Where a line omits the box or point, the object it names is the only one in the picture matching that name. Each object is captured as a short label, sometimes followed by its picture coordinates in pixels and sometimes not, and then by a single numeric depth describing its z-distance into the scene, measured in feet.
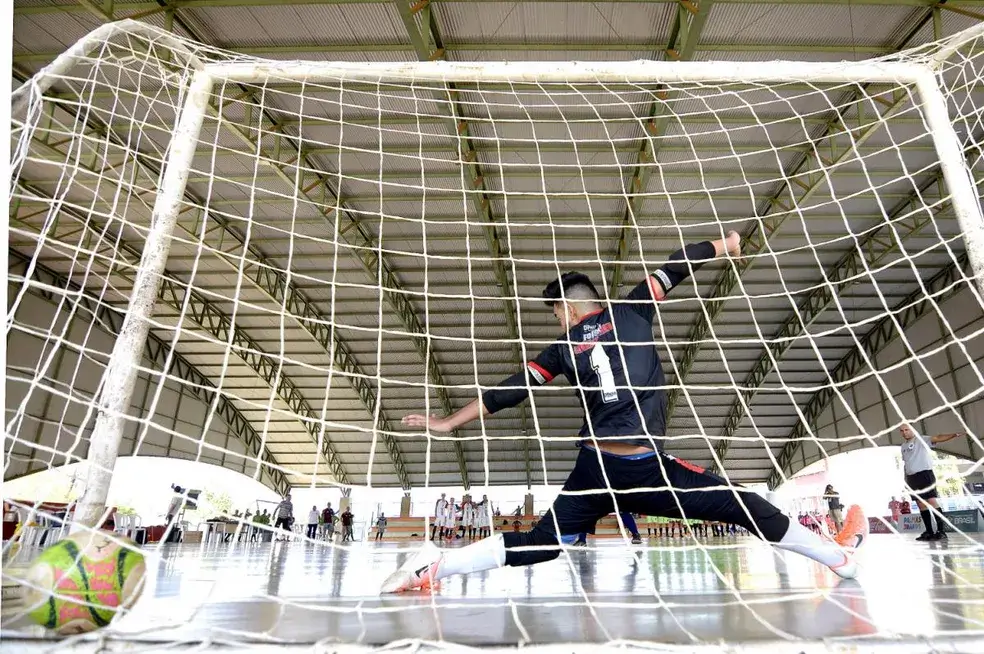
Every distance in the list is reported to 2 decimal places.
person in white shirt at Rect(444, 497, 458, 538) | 57.88
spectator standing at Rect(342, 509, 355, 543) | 64.18
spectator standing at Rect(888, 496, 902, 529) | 51.87
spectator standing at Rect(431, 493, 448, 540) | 57.26
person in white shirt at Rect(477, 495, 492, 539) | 63.82
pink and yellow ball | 5.89
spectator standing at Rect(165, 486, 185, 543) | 49.14
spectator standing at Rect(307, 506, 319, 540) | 55.01
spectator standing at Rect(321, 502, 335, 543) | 60.22
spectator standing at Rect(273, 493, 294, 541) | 52.85
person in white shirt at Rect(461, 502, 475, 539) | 60.64
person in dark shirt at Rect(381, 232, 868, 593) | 8.39
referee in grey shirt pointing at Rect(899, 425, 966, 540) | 21.77
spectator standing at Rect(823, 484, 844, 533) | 44.13
